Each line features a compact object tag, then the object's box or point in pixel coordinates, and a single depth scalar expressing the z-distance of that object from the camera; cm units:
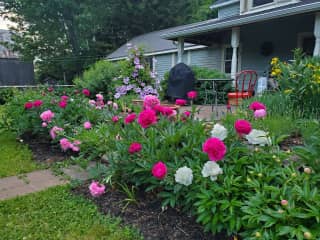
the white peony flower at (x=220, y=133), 174
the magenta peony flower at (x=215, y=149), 156
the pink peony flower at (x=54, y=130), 311
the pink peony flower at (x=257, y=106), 195
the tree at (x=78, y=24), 1898
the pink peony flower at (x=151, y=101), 233
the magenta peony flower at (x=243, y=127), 166
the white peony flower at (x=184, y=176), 165
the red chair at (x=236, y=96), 530
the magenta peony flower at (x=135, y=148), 193
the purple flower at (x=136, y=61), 526
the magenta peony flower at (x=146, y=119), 188
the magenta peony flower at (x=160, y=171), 166
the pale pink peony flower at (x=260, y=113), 188
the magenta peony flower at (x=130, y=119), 218
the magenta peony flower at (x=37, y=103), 362
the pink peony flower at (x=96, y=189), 206
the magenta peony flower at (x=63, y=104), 358
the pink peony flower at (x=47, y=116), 321
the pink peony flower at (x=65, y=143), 279
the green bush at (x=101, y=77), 817
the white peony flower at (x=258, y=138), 172
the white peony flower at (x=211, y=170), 158
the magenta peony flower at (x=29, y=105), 365
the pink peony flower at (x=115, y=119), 260
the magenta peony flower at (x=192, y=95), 242
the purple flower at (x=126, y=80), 508
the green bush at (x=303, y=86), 314
